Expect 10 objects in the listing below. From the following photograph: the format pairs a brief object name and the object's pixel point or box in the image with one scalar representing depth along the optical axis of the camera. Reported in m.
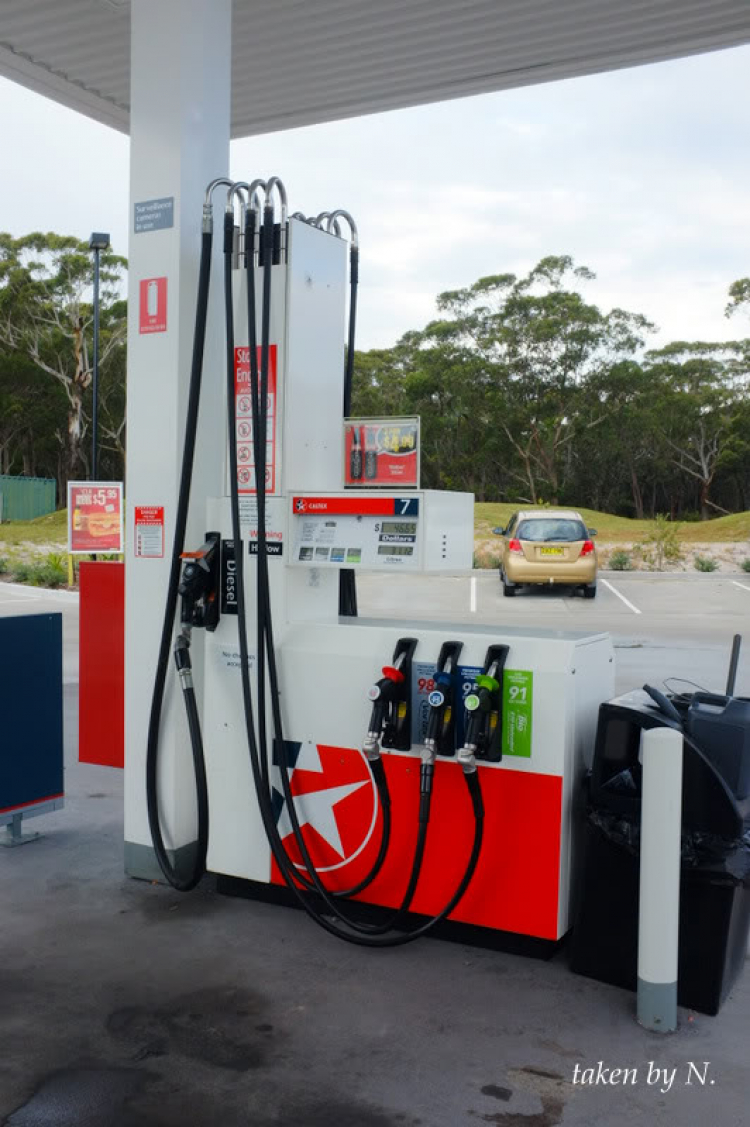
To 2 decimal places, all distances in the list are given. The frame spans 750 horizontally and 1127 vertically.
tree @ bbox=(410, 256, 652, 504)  43.56
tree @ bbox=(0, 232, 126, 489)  39.88
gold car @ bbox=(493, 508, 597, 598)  18.39
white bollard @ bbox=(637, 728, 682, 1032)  3.29
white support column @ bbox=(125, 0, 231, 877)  4.40
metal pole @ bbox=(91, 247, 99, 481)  15.72
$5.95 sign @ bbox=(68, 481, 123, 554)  14.45
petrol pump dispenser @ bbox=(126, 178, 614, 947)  3.80
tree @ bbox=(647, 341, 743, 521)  45.12
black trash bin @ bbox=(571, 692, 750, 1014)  3.45
